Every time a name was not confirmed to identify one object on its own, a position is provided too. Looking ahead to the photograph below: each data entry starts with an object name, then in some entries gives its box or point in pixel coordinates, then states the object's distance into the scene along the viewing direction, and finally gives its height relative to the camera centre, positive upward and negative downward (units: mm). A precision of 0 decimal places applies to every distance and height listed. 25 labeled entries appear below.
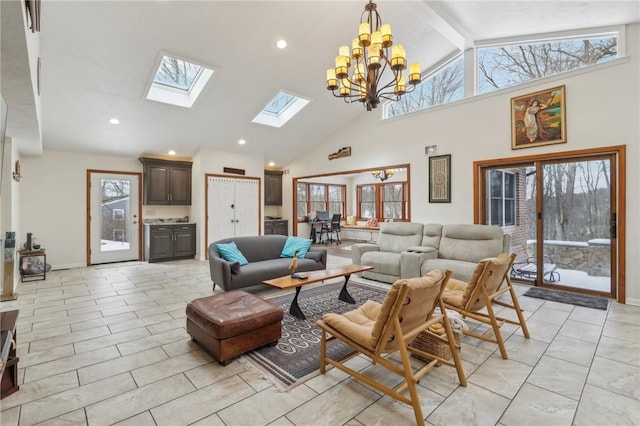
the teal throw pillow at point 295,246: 5012 -570
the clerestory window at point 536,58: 4090 +2343
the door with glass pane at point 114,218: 6508 -78
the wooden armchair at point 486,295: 2475 -742
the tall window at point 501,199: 5137 +239
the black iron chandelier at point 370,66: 3016 +1603
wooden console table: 1943 -1043
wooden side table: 5057 -877
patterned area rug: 2283 -1210
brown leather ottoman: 2373 -930
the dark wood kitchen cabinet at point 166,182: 6840 +783
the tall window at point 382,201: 10234 +454
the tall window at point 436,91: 5500 +2419
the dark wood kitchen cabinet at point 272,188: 9125 +815
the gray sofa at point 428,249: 4391 -602
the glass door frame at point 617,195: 3818 +226
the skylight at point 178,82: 4895 +2323
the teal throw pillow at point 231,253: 4334 -588
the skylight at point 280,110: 6362 +2339
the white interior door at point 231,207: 7266 +183
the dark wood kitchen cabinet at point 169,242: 6684 -644
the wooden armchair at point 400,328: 1738 -772
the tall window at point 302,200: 10595 +494
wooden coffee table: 3322 -777
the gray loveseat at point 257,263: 4109 -773
